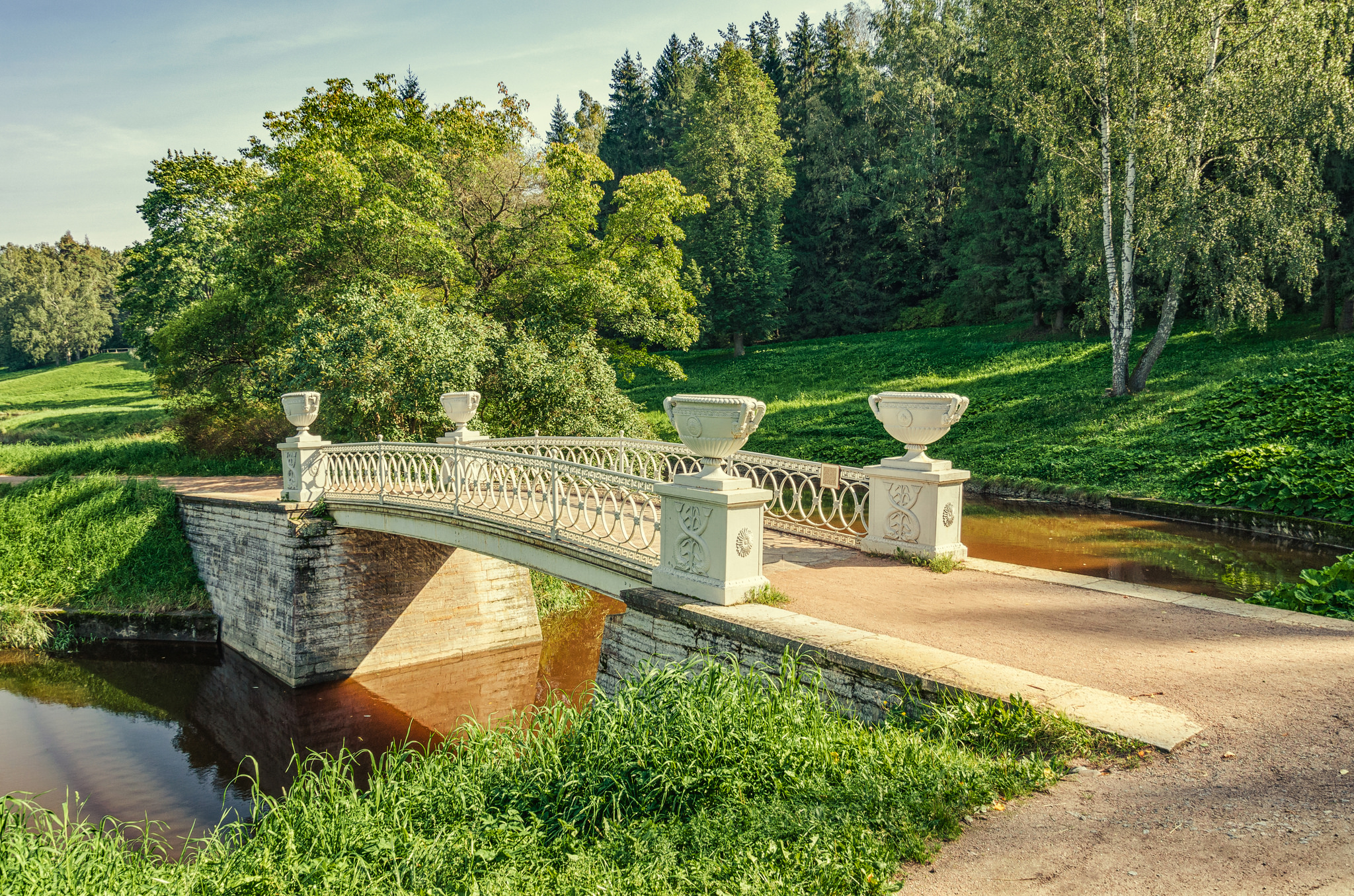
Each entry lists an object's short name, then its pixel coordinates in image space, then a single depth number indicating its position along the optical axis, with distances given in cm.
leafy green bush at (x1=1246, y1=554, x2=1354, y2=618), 655
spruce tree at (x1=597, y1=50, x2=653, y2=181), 5156
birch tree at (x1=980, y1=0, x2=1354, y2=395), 1786
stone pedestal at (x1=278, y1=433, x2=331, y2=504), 1220
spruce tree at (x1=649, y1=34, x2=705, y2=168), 4741
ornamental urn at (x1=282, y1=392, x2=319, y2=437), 1201
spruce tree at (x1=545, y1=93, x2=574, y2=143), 5786
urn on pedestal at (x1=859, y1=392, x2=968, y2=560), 761
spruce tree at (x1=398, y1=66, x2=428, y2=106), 5312
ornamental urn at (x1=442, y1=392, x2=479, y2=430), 1123
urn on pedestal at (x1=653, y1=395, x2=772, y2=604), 606
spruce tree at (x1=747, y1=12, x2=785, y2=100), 4991
